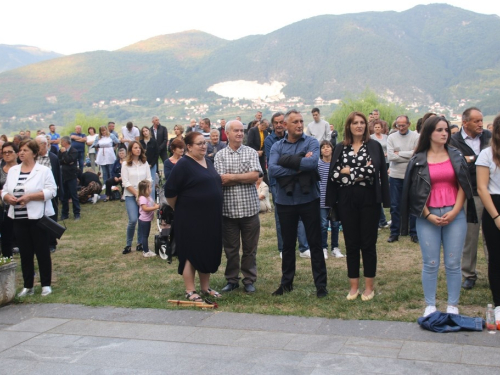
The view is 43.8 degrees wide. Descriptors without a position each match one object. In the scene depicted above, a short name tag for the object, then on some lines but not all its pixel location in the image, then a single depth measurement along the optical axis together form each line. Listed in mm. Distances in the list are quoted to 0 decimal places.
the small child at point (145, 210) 10352
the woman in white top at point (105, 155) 18875
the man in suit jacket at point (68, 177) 15023
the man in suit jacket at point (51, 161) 10930
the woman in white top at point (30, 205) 7902
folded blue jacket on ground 5629
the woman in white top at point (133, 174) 10508
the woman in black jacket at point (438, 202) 6062
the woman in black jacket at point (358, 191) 6812
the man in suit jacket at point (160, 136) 18172
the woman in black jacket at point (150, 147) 16531
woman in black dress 7078
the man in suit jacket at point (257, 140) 13727
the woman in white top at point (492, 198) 5953
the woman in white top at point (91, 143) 21517
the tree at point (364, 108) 48438
